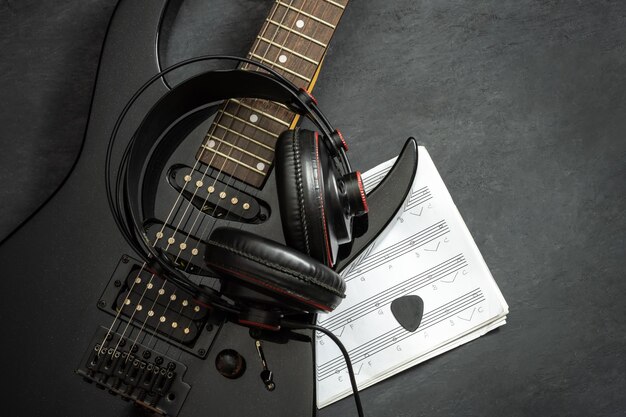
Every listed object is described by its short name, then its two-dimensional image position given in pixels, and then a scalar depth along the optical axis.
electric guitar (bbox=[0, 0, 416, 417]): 0.94
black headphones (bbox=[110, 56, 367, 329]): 0.75
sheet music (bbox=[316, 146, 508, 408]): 1.09
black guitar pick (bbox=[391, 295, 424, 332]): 1.09
